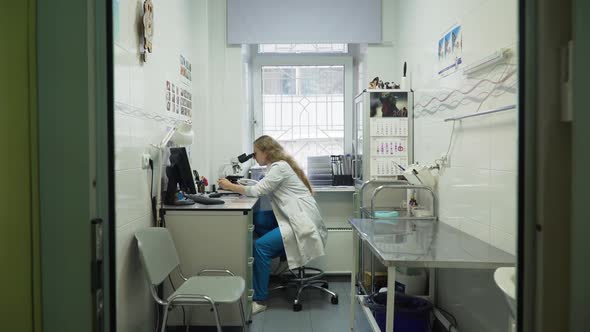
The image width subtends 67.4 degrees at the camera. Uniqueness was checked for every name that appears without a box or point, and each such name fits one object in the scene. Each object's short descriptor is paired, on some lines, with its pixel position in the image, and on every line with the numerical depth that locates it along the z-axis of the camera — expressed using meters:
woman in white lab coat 3.40
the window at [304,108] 4.65
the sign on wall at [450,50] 2.70
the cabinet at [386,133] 3.75
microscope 3.91
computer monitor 2.86
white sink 1.14
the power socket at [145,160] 2.55
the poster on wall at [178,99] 3.09
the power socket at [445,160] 2.91
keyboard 2.96
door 0.81
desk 2.84
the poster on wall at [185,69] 3.48
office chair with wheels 3.60
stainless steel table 1.92
